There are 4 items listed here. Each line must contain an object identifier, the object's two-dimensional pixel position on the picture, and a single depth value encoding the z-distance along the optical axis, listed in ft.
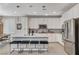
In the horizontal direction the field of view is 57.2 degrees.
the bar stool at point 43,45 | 5.90
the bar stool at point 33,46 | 5.53
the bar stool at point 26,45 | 5.54
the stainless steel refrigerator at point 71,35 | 5.04
